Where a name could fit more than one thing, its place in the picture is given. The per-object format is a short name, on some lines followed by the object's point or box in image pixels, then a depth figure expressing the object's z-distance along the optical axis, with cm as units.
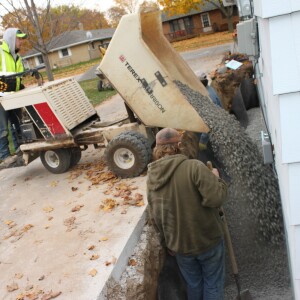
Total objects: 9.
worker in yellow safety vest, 677
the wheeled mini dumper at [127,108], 549
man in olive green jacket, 360
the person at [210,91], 697
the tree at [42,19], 1355
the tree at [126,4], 7881
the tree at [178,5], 3647
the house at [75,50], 5806
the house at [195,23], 4959
